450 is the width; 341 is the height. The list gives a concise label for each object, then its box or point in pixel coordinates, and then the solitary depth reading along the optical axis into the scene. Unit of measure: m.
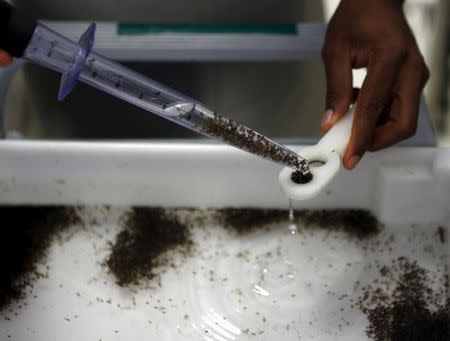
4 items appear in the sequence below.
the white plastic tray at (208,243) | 0.64
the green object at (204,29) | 0.83
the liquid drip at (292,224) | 0.70
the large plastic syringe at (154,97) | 0.53
